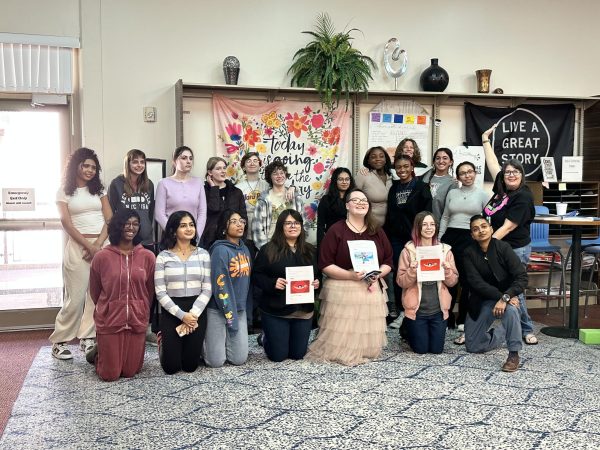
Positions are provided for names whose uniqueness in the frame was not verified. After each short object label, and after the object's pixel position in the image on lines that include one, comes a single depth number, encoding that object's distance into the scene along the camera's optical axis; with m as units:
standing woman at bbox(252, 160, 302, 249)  4.93
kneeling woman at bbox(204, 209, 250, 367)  4.04
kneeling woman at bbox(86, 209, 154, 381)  3.79
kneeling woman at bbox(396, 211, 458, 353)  4.37
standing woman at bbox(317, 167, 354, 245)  5.12
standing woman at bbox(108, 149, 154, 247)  4.68
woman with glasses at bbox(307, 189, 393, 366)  4.19
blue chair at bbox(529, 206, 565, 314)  5.69
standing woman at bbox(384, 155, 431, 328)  4.92
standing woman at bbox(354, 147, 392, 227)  5.19
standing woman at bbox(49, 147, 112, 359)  4.34
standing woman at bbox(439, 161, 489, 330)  4.87
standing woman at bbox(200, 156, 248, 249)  4.88
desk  4.82
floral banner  5.57
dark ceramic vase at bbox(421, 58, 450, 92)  5.90
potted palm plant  5.53
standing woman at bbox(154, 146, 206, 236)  4.67
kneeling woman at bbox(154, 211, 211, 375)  3.86
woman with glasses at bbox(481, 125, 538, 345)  4.60
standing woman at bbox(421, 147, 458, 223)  5.15
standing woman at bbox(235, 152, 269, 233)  5.19
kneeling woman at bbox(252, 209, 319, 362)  4.18
